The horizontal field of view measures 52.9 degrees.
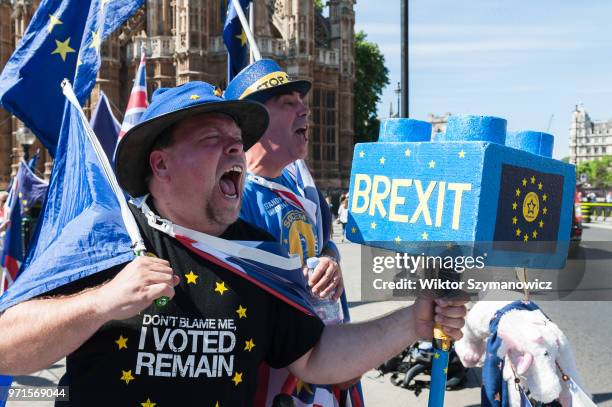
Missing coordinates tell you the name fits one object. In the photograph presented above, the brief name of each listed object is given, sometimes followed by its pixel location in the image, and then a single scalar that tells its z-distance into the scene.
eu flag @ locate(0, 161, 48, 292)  7.15
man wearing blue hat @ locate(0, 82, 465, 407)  1.52
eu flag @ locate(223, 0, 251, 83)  4.96
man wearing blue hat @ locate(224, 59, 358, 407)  2.70
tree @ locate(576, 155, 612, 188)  100.81
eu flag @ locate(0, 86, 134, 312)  1.63
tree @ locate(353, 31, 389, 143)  38.62
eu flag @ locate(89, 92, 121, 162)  4.59
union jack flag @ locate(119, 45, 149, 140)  4.76
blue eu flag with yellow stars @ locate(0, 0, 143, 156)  2.85
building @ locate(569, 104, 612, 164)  129.81
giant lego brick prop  1.63
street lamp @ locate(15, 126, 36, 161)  13.71
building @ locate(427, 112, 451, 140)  107.55
